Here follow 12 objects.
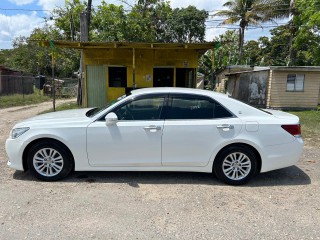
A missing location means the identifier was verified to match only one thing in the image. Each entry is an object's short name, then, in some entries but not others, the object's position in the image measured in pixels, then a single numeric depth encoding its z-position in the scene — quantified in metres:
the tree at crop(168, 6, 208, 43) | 44.28
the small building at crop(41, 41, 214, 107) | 13.68
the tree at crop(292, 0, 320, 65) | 15.93
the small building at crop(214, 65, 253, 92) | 24.59
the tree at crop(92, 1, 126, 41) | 23.22
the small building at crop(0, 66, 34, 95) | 25.12
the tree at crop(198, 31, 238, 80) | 31.76
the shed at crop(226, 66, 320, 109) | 17.47
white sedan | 4.57
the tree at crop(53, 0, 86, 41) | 23.80
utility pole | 16.06
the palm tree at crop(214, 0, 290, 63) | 26.05
